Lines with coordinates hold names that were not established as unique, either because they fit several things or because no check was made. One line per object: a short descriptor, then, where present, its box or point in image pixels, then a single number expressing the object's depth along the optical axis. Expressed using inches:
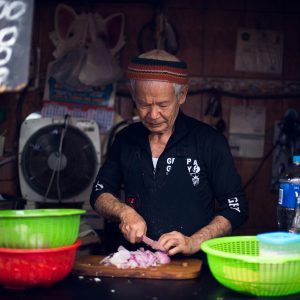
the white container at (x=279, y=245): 90.8
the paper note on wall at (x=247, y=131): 205.3
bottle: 116.1
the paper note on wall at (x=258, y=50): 204.2
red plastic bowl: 94.7
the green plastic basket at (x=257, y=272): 89.7
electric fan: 194.1
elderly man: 129.1
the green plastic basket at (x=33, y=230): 94.7
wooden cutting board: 105.6
